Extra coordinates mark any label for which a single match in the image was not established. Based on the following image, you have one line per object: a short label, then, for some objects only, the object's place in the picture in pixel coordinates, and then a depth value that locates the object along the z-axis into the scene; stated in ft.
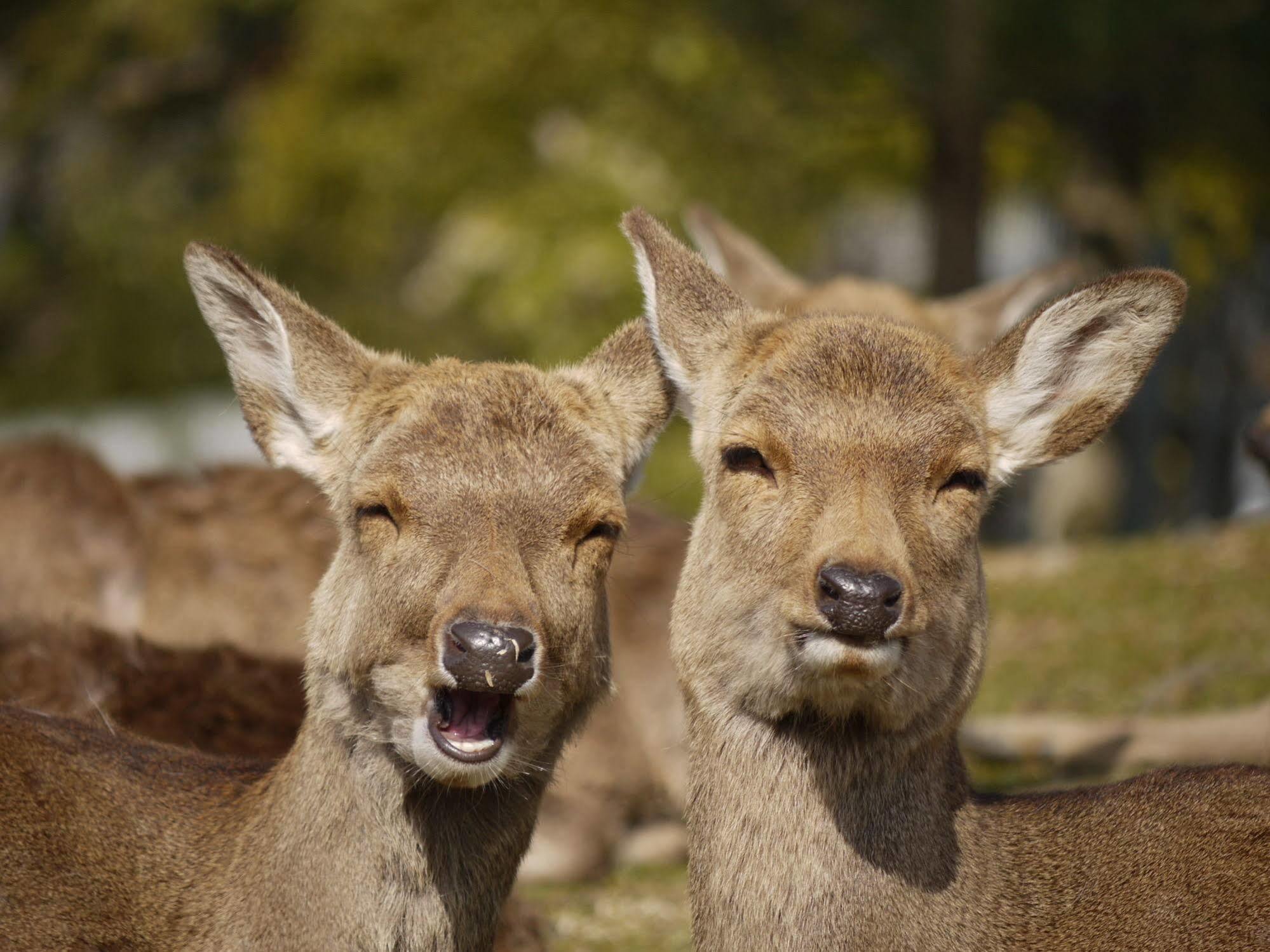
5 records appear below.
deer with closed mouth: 29.14
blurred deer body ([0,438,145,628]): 59.72
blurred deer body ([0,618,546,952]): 41.68
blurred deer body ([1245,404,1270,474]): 48.52
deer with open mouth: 30.17
